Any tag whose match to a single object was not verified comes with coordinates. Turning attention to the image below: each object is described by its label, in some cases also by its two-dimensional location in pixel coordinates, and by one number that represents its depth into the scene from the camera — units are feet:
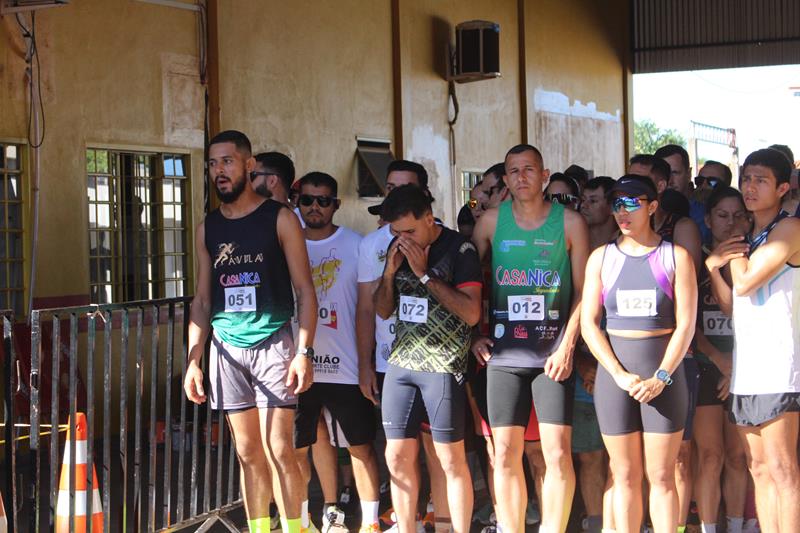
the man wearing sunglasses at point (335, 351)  18.92
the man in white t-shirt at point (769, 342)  15.87
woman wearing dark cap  15.79
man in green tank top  16.62
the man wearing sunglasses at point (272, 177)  20.08
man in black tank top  16.76
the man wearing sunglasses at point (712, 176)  23.02
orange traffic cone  17.04
